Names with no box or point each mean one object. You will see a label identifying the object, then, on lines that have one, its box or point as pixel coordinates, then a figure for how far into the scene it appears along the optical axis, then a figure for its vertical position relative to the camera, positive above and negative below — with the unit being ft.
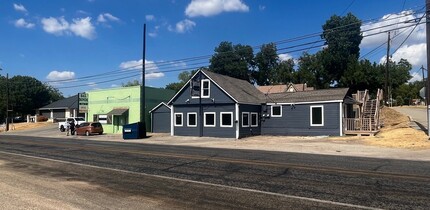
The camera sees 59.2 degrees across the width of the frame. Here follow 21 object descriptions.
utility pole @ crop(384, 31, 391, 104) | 155.84 +15.87
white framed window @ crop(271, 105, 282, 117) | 109.70 +1.65
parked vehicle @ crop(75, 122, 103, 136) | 134.92 -3.79
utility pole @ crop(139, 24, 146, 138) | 114.93 +5.73
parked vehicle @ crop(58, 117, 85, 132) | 156.37 -1.77
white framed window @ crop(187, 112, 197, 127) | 115.24 -0.61
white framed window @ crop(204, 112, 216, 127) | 111.48 -0.62
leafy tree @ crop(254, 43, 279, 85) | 271.80 +35.76
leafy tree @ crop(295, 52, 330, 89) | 227.40 +26.29
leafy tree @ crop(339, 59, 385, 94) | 197.57 +21.01
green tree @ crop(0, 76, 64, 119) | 287.89 +19.00
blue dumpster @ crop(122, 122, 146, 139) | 113.80 -4.11
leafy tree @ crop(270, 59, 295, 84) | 260.21 +30.31
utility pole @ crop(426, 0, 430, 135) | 73.77 +16.43
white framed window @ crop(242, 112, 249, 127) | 108.37 -0.66
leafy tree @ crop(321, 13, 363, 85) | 209.87 +36.99
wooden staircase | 92.37 -1.25
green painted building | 139.13 +5.07
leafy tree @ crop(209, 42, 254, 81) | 264.31 +37.85
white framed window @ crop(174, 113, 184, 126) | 118.52 -0.60
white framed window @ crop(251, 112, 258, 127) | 112.16 -0.70
